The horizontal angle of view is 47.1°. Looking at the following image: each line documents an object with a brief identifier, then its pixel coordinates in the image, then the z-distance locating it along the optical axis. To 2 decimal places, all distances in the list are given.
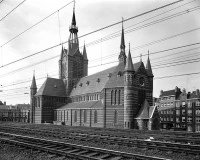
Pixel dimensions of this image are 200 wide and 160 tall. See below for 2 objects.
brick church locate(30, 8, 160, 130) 50.09
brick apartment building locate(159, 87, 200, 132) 65.88
